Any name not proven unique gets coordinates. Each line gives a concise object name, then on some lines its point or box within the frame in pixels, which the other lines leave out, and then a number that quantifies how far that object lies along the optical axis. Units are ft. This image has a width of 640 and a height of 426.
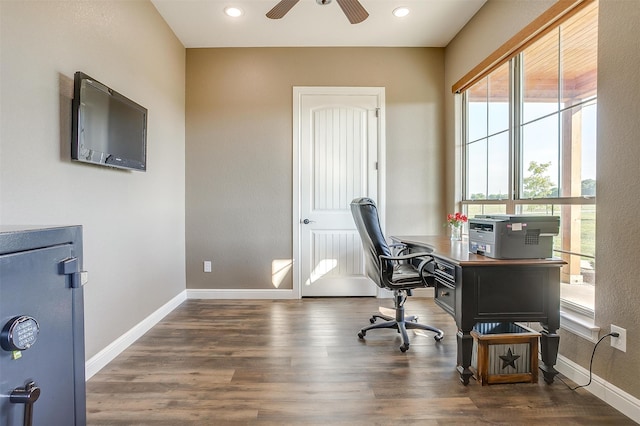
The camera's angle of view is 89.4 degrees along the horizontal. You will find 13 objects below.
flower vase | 9.59
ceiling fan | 6.70
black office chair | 7.70
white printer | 6.07
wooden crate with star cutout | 6.16
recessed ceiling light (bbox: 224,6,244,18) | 9.37
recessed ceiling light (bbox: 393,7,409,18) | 9.49
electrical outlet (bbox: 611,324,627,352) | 5.38
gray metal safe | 2.18
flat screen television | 5.97
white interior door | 11.85
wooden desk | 6.03
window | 6.27
